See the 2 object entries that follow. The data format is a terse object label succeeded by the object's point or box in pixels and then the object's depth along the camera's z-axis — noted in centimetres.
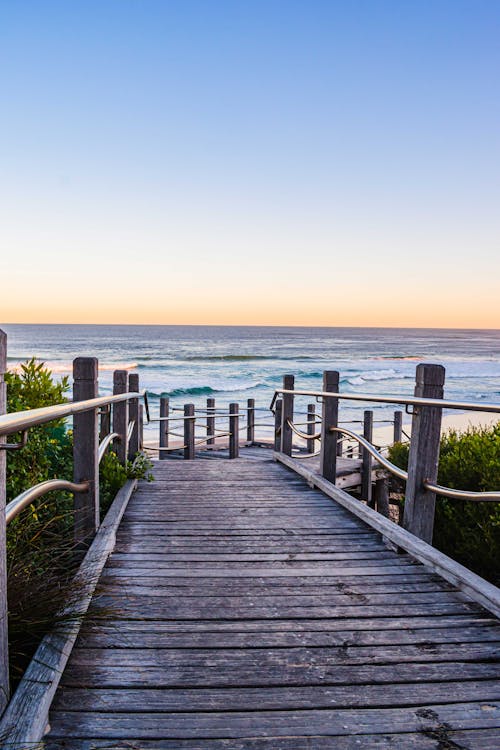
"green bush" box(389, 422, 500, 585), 450
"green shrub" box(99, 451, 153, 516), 480
